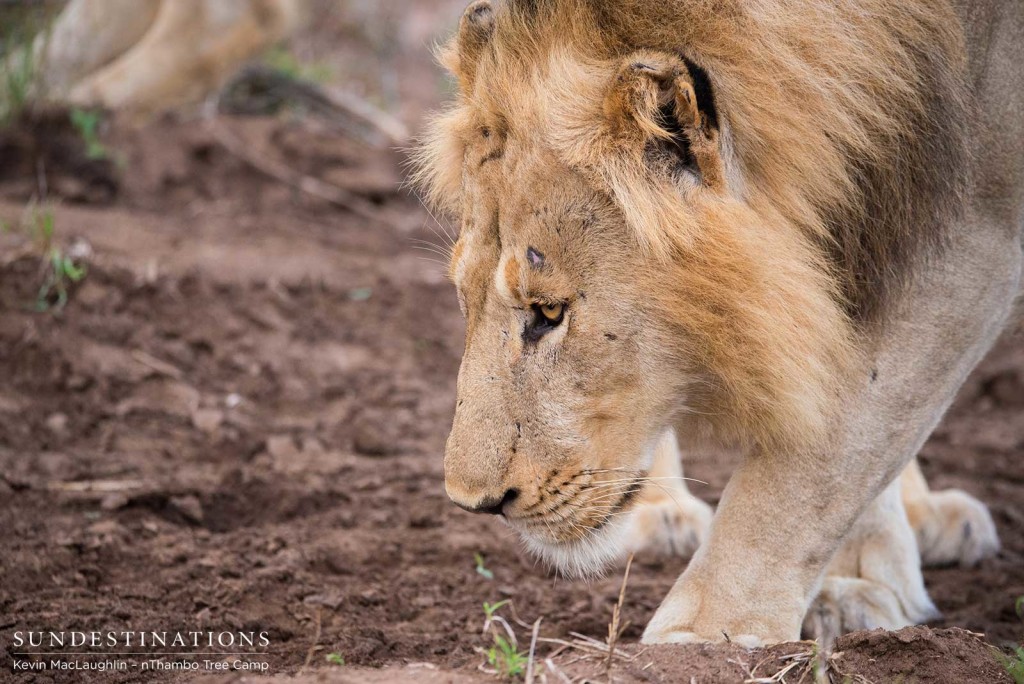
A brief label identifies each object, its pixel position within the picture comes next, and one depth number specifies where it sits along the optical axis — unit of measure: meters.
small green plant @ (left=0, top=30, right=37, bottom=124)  9.68
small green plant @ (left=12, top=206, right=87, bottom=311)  7.75
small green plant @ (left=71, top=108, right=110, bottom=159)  10.16
